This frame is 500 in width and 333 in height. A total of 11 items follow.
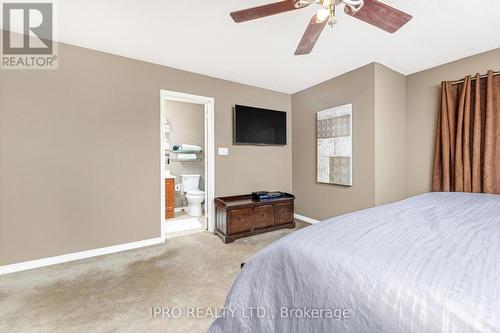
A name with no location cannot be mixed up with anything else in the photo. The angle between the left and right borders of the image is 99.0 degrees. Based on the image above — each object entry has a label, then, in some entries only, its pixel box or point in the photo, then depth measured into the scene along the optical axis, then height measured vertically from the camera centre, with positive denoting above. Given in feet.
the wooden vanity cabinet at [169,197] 13.30 -1.93
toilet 13.60 -1.77
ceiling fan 4.19 +3.21
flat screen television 11.06 +2.19
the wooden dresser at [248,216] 9.54 -2.37
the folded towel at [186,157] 15.84 +0.68
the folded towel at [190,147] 15.67 +1.41
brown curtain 7.43 +1.06
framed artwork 9.83 +1.02
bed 1.85 -1.18
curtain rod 7.47 +3.26
